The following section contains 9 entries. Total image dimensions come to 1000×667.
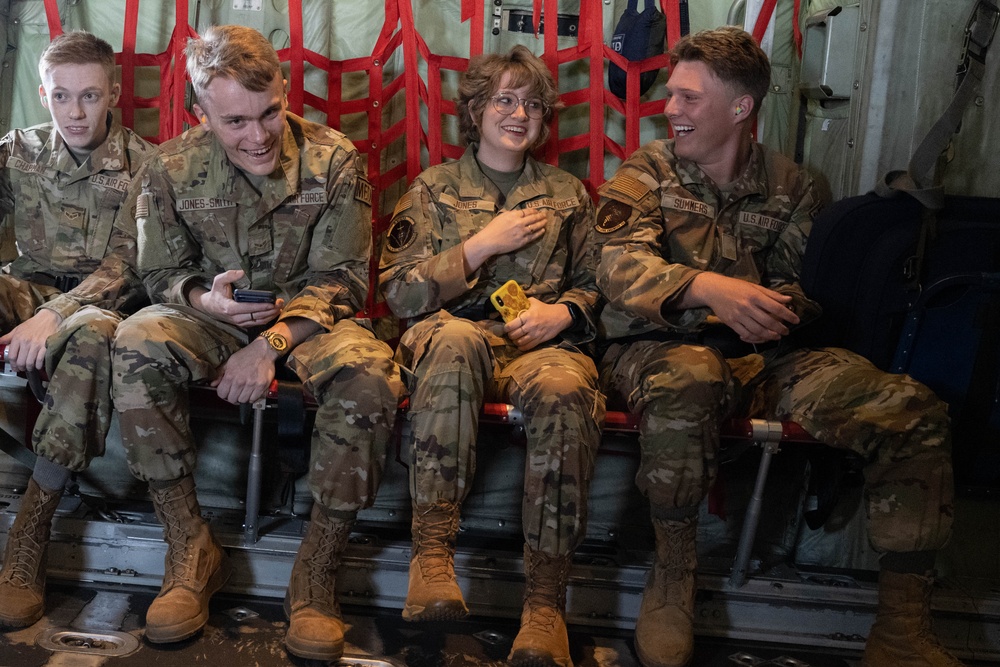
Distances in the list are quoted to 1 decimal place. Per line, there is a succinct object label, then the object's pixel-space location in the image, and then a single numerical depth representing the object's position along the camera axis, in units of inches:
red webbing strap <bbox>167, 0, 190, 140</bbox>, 135.5
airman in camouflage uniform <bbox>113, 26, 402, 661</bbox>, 99.3
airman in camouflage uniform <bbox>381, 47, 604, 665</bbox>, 96.1
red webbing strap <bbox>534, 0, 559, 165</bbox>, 134.6
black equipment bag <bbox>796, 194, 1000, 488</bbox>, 106.0
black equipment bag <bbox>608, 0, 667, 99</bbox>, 133.2
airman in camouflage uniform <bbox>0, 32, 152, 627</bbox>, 116.6
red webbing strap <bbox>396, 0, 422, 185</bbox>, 134.0
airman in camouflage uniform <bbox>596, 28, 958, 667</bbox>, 98.1
